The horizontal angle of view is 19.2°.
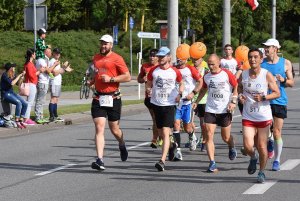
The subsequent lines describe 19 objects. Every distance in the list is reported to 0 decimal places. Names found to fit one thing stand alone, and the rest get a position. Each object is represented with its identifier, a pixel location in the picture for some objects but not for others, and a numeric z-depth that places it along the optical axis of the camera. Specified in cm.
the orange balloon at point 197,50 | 1561
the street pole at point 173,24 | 2927
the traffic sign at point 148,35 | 3208
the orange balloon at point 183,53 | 1566
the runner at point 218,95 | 1298
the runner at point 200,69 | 1564
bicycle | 3277
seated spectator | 2011
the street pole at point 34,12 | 2124
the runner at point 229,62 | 1756
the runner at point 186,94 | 1520
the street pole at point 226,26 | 3631
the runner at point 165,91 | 1360
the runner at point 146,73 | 1587
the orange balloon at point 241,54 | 1706
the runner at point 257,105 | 1173
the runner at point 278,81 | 1290
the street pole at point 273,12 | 5066
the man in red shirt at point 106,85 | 1334
